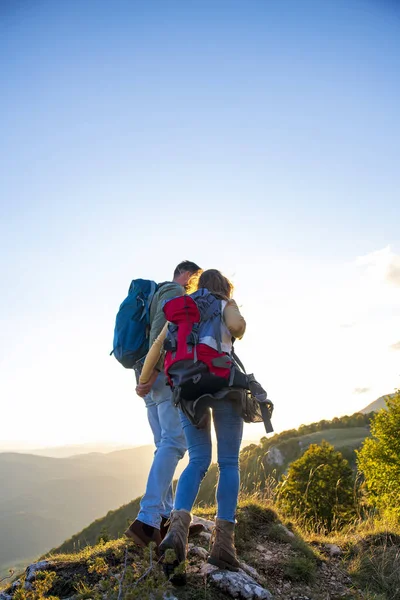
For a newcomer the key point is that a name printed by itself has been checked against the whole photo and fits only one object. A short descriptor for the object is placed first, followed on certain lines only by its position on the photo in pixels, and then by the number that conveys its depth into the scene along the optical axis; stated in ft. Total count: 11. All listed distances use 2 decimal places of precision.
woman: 11.84
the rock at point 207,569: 11.76
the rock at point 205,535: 15.80
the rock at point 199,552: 13.60
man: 12.85
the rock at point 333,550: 17.79
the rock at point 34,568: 12.31
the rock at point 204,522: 17.11
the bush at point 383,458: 41.52
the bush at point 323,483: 45.60
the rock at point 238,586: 11.09
